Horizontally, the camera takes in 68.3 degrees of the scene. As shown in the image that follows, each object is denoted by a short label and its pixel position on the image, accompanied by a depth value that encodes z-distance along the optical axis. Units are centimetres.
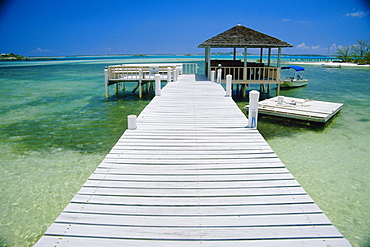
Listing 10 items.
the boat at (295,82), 2850
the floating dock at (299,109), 1242
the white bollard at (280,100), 1461
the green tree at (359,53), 8193
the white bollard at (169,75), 1588
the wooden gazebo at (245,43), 1736
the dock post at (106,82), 1885
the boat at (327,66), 6532
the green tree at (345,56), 8844
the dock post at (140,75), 1911
